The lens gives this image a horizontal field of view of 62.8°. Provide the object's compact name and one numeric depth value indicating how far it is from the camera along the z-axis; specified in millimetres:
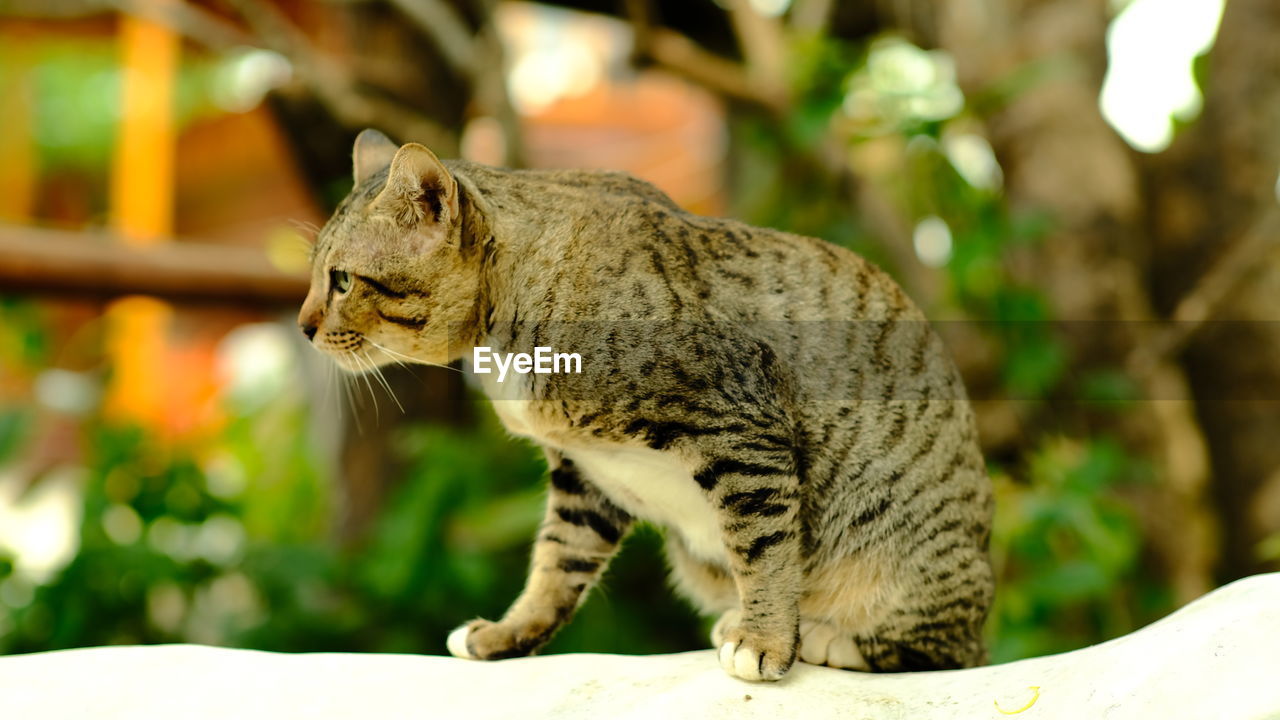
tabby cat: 1942
